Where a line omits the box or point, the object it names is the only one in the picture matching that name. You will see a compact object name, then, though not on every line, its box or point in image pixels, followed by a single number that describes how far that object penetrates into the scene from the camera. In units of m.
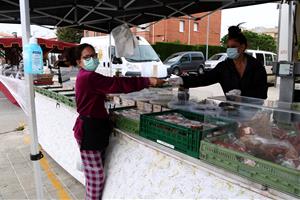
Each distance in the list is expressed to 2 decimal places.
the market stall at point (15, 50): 9.20
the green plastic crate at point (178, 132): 1.68
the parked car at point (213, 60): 15.99
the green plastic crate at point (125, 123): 2.21
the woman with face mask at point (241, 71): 2.57
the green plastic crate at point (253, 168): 1.21
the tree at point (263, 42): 33.72
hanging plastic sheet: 4.48
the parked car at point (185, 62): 16.28
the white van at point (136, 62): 10.41
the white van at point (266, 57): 13.35
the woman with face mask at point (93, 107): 2.08
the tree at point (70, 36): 30.44
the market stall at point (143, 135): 1.43
